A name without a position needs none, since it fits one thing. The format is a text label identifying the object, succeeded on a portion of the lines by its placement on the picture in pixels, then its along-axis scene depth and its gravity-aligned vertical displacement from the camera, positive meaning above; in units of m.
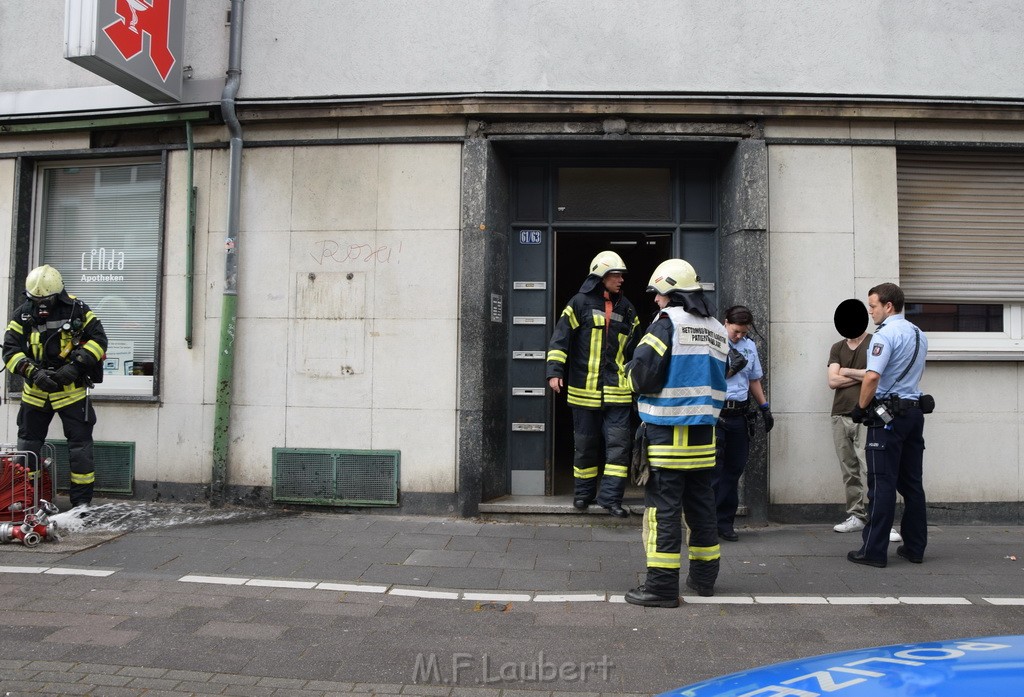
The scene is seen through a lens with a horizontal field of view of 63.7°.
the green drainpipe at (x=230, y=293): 7.79 +0.90
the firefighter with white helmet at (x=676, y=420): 5.05 -0.19
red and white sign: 6.80 +3.01
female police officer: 6.62 -0.29
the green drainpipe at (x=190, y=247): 8.00 +1.36
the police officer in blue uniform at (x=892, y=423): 5.86 -0.23
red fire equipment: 6.34 -0.93
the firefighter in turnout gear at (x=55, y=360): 7.01 +0.23
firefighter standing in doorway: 7.24 +0.23
